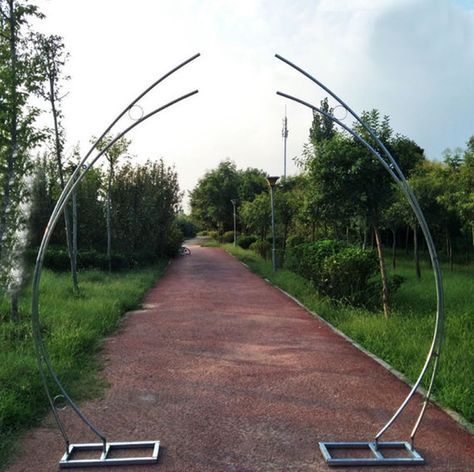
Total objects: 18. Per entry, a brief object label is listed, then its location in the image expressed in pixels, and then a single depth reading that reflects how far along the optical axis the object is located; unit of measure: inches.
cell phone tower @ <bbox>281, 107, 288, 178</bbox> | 1677.7
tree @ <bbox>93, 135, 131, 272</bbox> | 688.4
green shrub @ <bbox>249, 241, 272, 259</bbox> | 1038.6
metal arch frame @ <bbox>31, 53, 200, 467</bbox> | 150.9
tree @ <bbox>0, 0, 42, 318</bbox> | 291.4
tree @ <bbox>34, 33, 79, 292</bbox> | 421.1
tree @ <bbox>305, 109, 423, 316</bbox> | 344.5
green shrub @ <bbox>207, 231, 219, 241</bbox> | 2112.0
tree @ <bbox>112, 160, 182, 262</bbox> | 839.1
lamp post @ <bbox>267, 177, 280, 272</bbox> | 787.4
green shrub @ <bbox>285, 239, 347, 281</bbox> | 459.8
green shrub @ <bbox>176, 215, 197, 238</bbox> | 2376.4
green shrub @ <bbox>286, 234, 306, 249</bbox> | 919.7
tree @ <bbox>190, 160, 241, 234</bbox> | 2175.2
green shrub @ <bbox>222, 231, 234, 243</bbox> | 1866.4
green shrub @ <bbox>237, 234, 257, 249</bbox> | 1417.3
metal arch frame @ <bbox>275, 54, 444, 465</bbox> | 151.8
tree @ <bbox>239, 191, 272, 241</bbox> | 1098.1
